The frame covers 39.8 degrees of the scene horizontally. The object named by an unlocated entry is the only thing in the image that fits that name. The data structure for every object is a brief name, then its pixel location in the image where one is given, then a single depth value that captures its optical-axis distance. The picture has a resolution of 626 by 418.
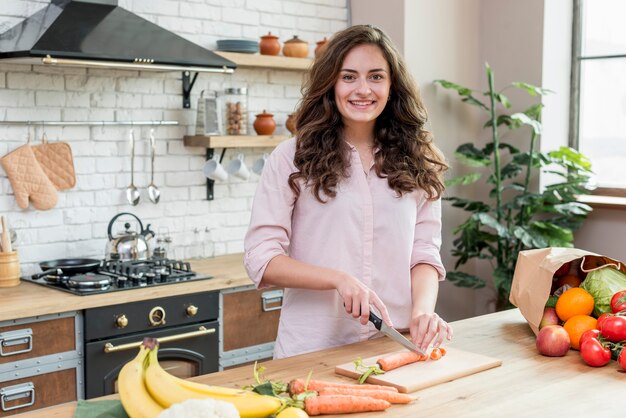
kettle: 3.89
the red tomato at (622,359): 2.14
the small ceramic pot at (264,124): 4.43
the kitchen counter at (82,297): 3.18
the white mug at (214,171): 4.29
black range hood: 3.37
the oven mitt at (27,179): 3.73
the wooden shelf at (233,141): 4.17
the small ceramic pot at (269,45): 4.46
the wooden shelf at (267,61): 4.28
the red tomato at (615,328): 2.20
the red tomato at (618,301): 2.29
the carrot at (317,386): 1.84
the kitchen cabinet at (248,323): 3.80
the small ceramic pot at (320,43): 4.71
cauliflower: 1.50
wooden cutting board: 2.00
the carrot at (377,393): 1.83
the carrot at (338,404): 1.79
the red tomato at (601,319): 2.25
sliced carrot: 2.19
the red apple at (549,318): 2.43
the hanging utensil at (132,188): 4.11
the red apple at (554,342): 2.28
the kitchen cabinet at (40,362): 3.15
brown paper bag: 2.43
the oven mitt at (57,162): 3.83
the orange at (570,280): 2.48
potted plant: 4.56
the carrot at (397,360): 2.09
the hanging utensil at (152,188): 4.17
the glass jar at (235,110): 4.35
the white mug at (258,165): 4.52
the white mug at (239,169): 4.40
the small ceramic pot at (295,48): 4.55
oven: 3.36
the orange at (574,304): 2.38
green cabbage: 2.37
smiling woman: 2.43
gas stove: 3.45
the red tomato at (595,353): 2.18
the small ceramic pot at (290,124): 4.54
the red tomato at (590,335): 2.23
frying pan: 3.68
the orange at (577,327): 2.32
